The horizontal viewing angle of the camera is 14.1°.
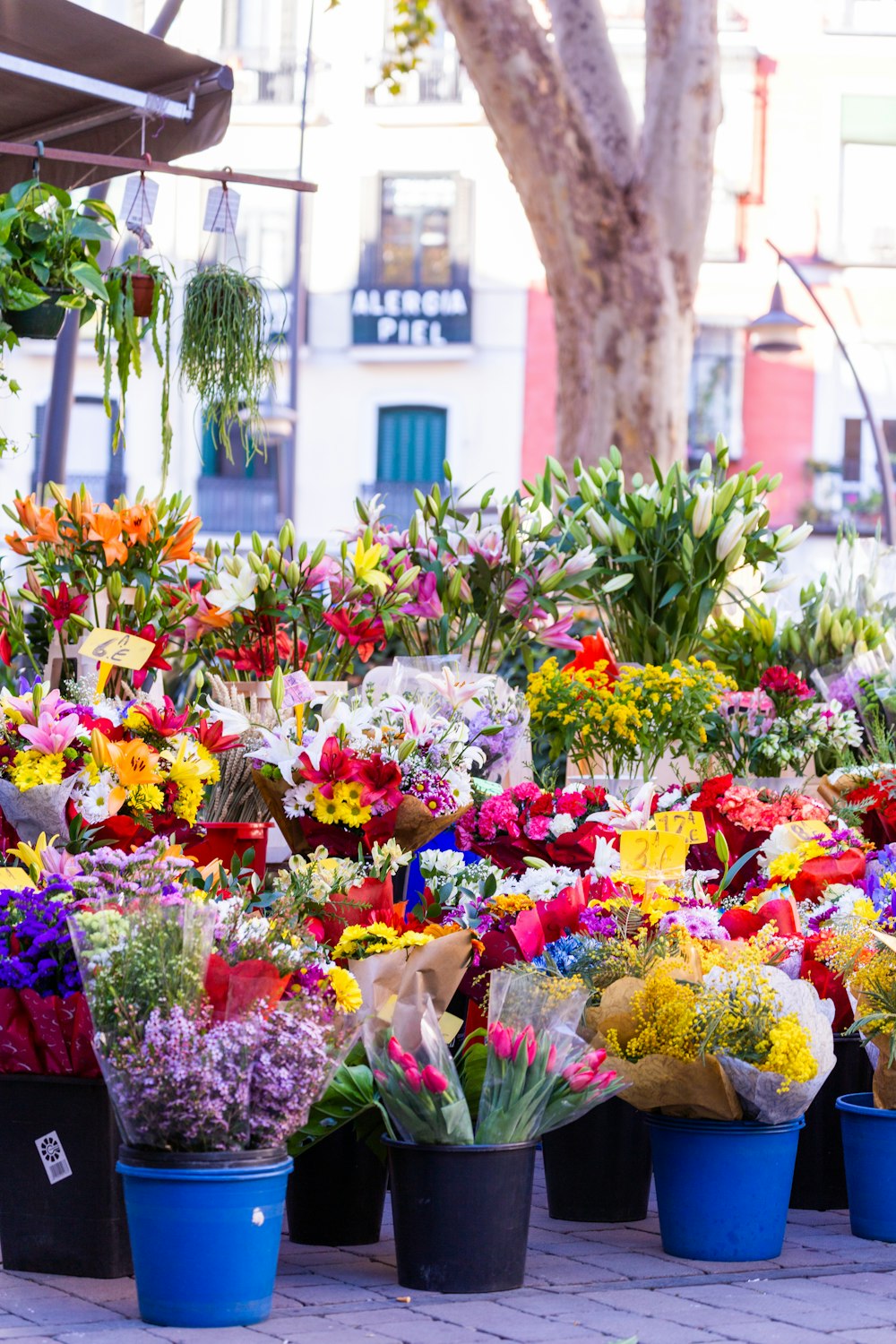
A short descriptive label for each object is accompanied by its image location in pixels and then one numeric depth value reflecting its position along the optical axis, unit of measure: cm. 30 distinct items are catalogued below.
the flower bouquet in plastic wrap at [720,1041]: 631
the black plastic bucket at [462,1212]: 600
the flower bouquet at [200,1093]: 546
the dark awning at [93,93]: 927
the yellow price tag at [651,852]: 769
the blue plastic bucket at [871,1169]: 689
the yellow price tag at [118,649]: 898
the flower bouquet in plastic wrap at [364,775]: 786
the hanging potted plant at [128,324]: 899
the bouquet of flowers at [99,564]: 990
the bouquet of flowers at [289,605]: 1002
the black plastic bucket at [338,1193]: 666
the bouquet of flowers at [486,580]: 1062
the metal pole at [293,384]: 3721
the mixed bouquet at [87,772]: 729
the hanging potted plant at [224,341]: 967
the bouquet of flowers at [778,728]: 1073
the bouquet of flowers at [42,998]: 603
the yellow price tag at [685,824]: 793
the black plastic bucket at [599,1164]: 712
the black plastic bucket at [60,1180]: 601
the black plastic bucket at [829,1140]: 747
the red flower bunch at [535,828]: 835
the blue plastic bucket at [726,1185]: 648
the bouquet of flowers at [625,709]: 987
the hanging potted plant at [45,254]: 834
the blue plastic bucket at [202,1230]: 555
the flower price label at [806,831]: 859
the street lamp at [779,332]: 2467
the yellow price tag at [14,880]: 655
